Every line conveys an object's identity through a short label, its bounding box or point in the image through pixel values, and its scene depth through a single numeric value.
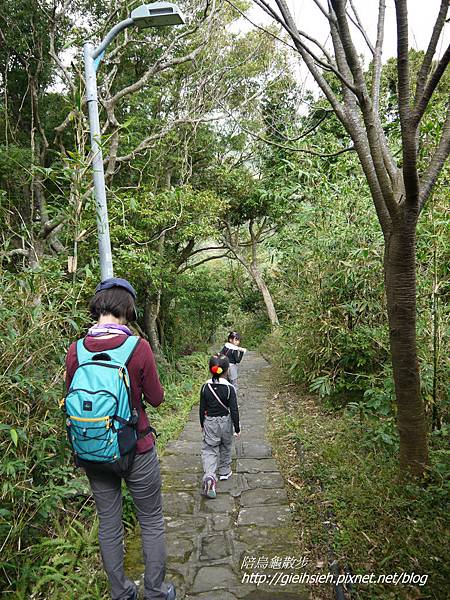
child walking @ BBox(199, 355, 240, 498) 4.30
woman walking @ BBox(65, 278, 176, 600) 2.26
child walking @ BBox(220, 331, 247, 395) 6.51
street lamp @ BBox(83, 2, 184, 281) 3.50
